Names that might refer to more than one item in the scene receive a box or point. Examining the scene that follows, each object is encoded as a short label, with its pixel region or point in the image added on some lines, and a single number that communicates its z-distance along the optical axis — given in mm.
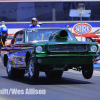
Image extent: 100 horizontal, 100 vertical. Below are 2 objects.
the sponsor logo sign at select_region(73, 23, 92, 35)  49062
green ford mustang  18734
